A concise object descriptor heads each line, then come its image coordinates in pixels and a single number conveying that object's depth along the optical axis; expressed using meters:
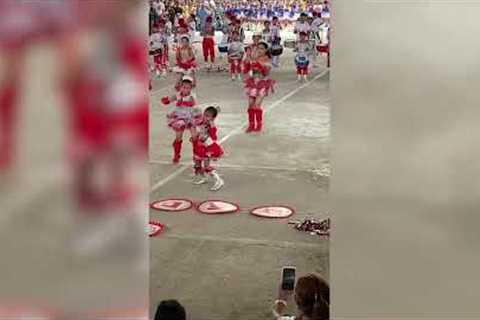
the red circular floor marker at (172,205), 6.23
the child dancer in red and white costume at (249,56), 10.06
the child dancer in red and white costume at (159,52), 15.18
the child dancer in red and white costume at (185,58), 11.40
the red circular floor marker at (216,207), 6.17
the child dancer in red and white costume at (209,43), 17.34
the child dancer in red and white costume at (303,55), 14.30
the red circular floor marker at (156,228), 5.62
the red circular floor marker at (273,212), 6.08
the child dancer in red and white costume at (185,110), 7.30
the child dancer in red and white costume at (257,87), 9.59
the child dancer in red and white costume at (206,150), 6.89
